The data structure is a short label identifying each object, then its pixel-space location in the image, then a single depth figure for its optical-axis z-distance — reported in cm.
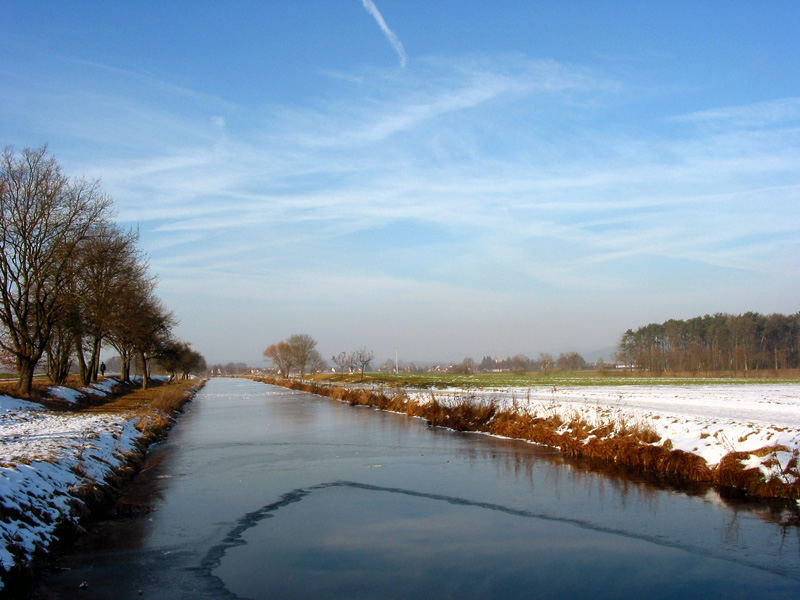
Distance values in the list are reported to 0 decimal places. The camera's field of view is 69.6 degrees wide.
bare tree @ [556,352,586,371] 13350
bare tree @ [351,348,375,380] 8573
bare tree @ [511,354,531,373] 12875
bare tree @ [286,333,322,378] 13500
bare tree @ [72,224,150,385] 2888
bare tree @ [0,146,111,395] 2619
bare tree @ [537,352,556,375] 11339
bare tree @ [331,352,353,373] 9899
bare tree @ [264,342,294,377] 14162
